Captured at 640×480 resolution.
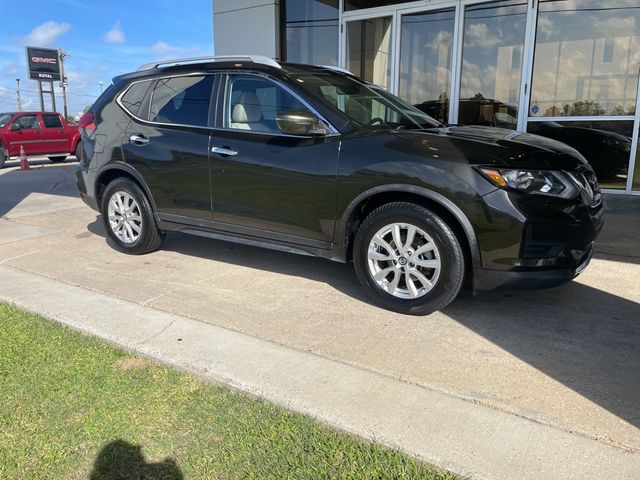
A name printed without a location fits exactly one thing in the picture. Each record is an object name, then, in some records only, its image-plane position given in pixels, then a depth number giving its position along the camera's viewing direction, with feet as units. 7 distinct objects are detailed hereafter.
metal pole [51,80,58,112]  120.67
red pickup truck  54.80
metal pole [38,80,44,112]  115.85
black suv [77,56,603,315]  11.37
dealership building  24.94
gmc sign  113.09
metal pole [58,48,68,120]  122.21
